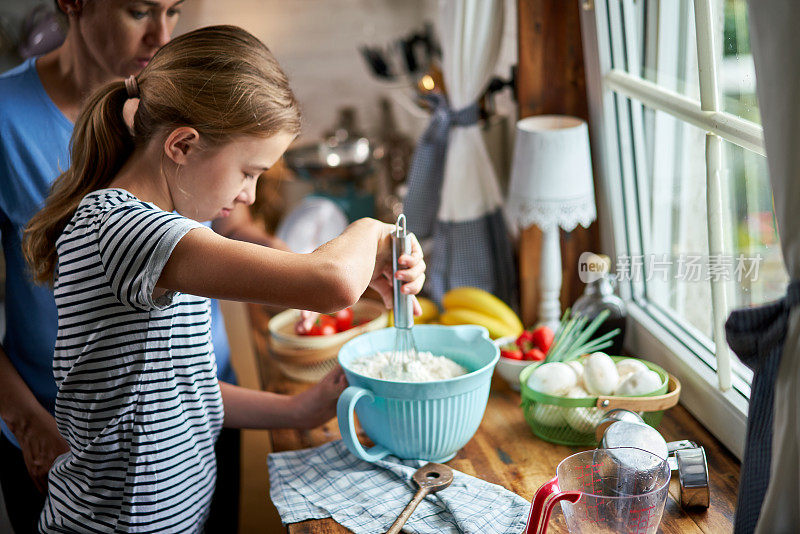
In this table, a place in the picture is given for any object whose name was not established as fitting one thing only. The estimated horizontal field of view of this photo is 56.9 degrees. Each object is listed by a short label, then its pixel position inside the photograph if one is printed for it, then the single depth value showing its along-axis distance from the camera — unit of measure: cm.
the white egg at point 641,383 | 105
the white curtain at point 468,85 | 147
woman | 111
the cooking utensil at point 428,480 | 91
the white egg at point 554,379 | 107
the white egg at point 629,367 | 110
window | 99
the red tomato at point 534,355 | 125
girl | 83
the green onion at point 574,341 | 119
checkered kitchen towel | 90
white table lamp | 129
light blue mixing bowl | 98
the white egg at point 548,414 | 107
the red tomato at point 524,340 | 130
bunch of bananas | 138
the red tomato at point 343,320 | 146
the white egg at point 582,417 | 105
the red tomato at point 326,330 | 141
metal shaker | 89
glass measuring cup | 79
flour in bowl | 102
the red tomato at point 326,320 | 145
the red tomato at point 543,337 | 129
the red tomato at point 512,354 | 127
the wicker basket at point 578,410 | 103
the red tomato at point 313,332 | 140
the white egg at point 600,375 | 107
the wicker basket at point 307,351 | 137
